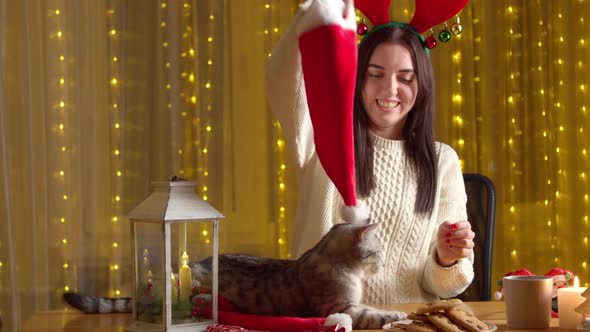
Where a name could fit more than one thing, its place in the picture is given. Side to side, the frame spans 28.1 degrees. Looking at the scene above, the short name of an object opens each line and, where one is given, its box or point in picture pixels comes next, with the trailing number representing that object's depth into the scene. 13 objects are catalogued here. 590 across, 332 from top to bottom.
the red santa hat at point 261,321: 1.99
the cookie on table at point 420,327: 2.02
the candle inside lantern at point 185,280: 2.05
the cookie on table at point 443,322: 2.03
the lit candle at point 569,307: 2.15
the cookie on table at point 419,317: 2.06
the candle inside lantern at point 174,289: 2.04
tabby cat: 2.06
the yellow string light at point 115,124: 4.33
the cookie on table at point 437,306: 2.06
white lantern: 2.03
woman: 2.59
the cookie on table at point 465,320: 2.05
